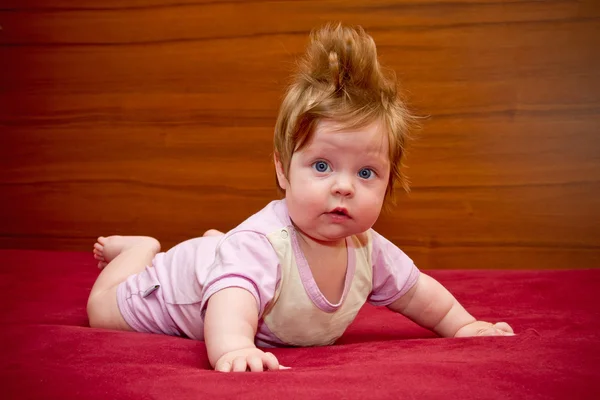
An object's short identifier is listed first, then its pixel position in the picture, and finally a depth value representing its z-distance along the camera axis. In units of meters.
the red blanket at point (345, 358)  0.63
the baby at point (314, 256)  0.85
